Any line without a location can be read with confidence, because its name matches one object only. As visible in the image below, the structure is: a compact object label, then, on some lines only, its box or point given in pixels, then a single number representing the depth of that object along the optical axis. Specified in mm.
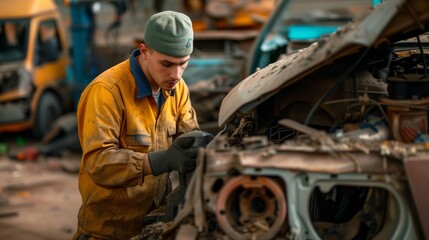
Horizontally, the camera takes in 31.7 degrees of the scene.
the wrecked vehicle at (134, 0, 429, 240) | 2664
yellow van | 10781
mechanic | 3336
